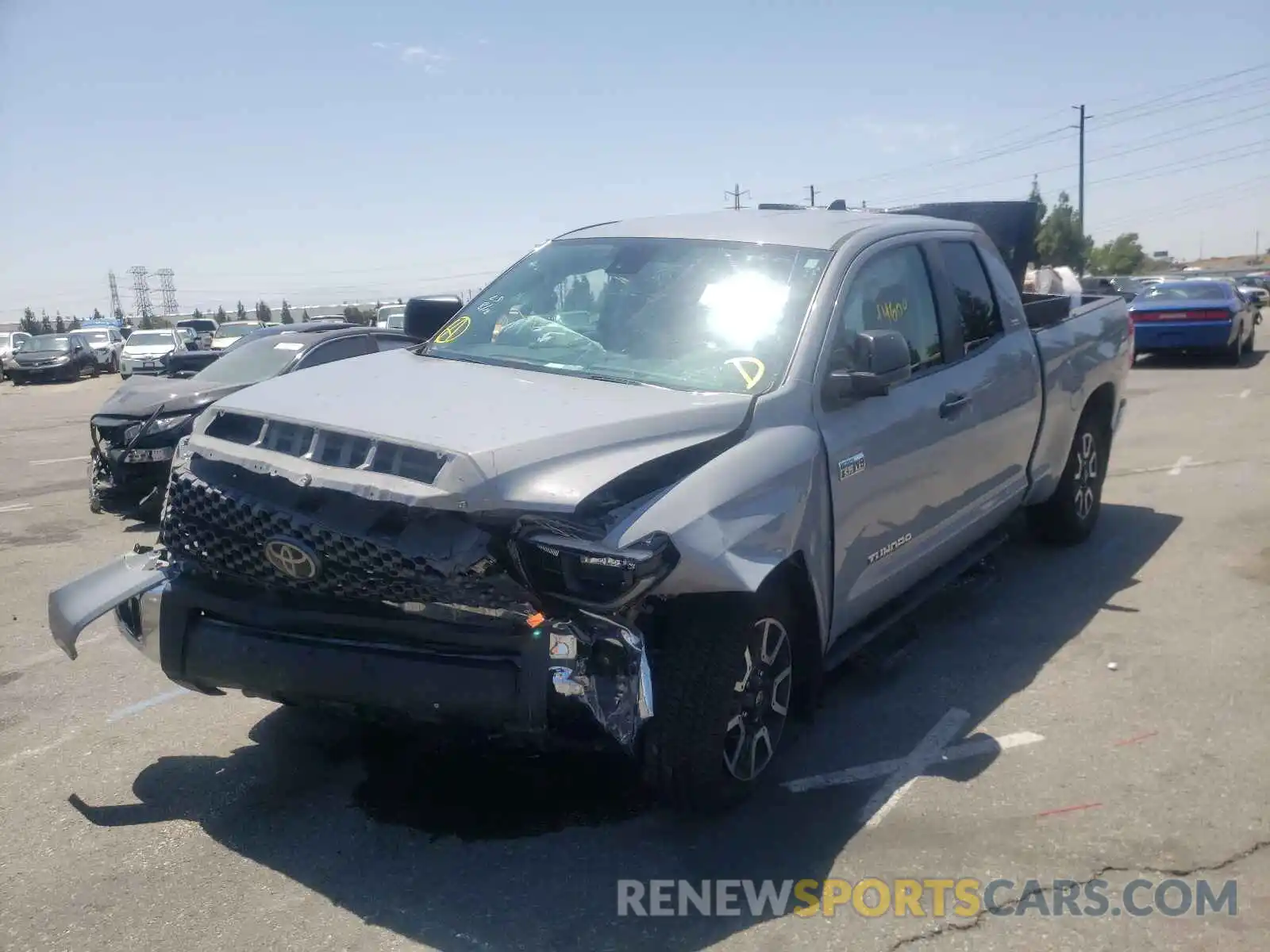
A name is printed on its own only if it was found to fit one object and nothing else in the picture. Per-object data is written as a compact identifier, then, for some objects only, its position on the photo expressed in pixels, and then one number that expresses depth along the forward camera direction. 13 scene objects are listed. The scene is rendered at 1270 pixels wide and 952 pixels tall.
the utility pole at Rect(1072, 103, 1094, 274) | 59.47
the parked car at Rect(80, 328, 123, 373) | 36.06
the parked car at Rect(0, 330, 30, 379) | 33.55
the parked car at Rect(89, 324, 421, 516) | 8.60
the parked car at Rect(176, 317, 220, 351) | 44.03
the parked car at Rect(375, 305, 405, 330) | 26.50
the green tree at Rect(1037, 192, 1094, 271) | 66.69
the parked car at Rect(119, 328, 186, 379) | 29.98
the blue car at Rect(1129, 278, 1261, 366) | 18.62
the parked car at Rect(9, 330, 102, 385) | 31.56
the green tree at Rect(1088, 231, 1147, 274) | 104.62
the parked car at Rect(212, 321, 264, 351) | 29.41
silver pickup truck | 3.19
